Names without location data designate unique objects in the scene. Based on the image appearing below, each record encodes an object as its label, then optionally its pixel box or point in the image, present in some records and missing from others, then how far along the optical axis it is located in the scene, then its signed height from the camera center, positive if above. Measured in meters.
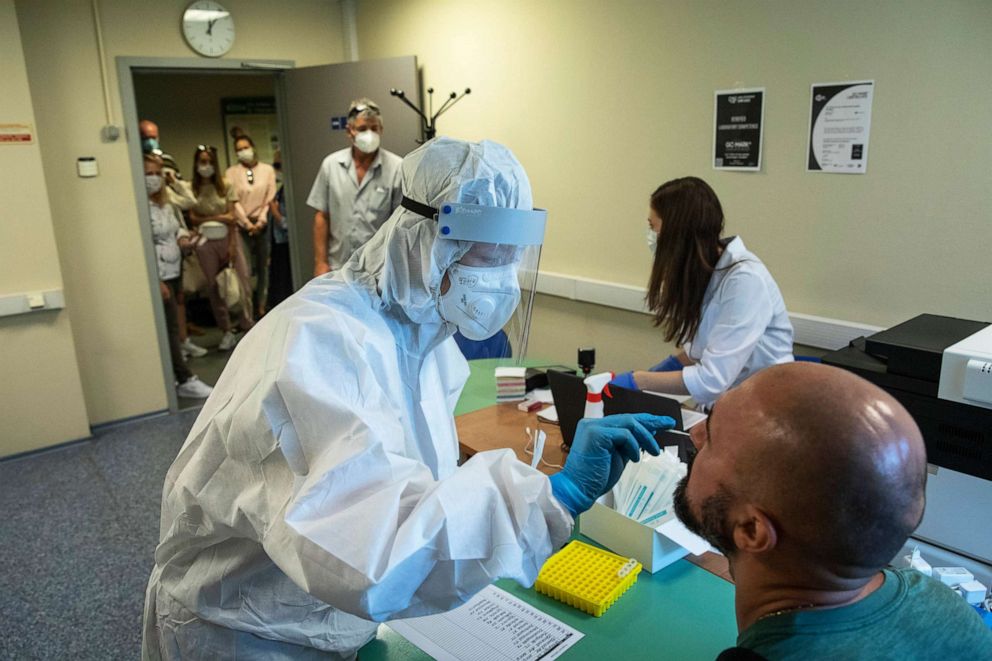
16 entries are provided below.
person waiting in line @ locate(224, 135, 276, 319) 5.86 -0.04
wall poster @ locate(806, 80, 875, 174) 2.54 +0.14
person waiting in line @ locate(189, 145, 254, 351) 5.80 -0.38
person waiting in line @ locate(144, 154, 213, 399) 4.30 -0.46
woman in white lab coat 2.30 -0.44
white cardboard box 1.35 -0.73
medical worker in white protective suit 0.91 -0.43
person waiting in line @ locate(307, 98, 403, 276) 3.97 -0.06
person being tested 0.77 -0.40
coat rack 4.19 +0.40
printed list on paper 1.17 -0.79
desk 1.16 -0.79
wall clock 4.17 +0.94
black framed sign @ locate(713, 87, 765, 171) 2.85 +0.16
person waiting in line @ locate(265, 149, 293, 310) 5.90 -0.67
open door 4.39 +0.41
